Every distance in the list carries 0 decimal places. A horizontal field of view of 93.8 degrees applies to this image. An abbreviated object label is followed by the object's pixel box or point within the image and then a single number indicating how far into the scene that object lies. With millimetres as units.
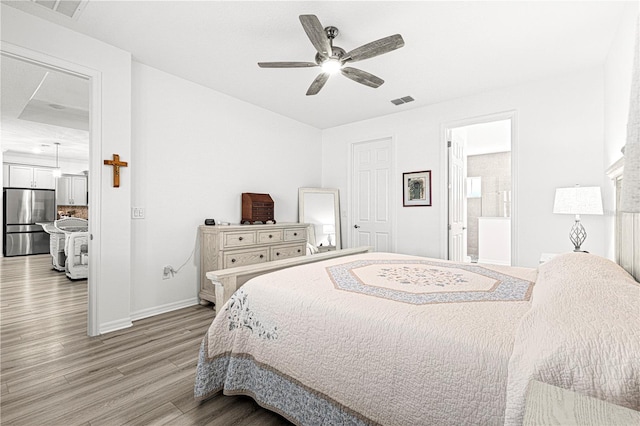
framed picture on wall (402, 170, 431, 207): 4242
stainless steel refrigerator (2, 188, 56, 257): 6960
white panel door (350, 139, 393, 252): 4730
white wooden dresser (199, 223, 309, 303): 3324
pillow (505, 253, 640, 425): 691
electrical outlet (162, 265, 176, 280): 3277
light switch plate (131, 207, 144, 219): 3035
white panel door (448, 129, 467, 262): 4105
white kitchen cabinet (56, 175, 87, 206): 7809
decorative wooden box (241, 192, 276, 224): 3953
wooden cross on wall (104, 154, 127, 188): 2753
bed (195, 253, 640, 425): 764
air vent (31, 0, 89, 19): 2148
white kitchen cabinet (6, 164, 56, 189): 7195
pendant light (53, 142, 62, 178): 6993
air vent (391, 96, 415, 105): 3953
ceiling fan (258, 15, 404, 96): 2061
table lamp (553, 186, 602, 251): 2643
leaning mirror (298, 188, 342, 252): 4961
